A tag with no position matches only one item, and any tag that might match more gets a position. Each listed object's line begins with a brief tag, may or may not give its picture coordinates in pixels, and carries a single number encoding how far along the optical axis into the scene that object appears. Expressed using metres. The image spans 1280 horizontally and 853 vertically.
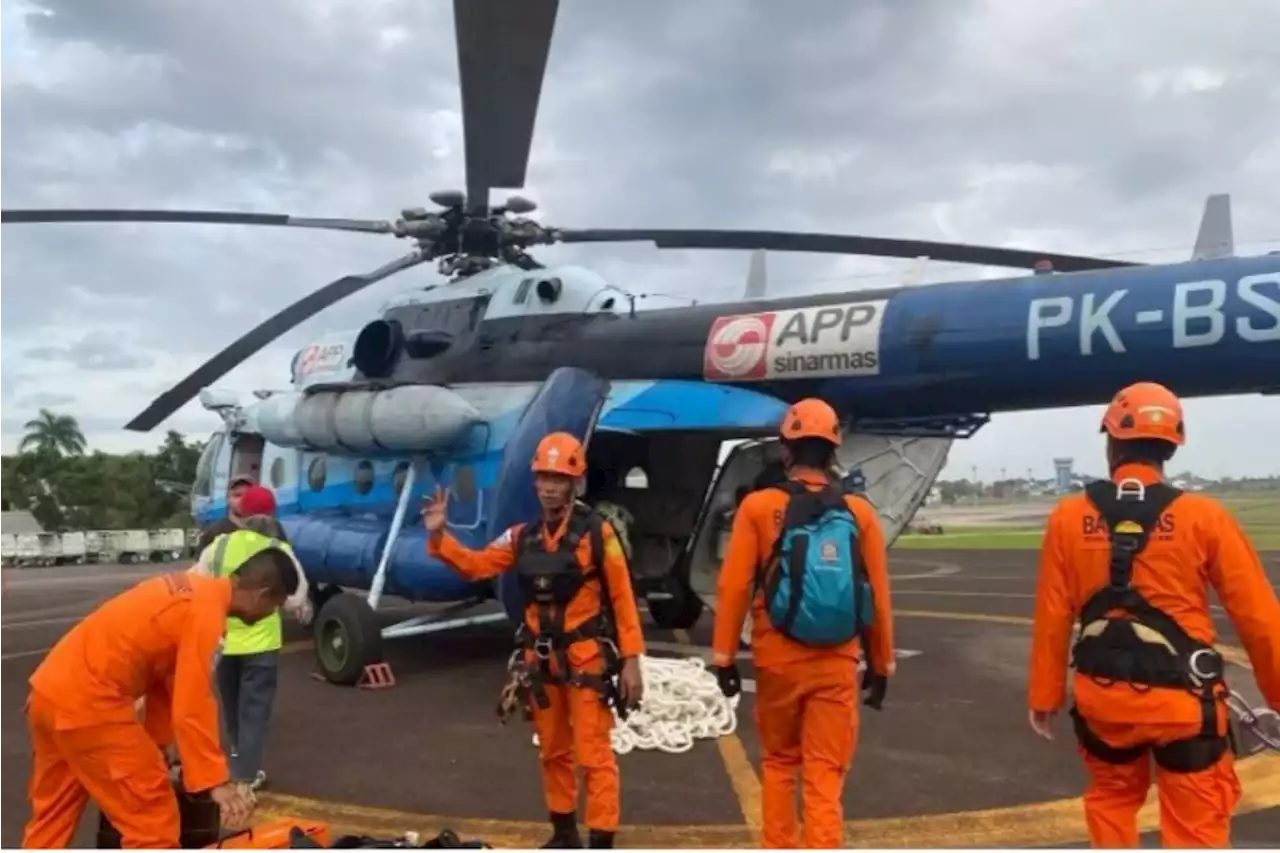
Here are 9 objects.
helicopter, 7.94
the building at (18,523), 46.88
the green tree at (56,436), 58.28
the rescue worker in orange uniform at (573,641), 4.81
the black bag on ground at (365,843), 3.73
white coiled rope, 7.01
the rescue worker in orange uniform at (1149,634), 3.45
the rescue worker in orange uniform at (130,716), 3.51
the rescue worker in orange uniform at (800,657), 4.21
